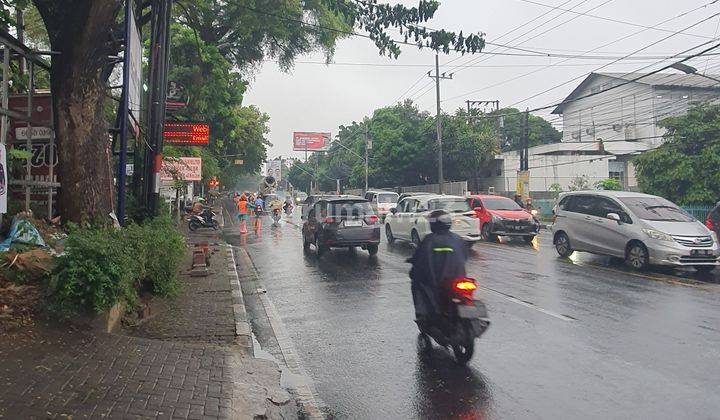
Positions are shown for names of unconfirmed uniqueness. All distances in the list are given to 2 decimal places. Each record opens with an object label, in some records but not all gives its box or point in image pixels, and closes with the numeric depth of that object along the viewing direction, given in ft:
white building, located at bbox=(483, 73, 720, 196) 137.39
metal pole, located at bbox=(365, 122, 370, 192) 163.99
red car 63.72
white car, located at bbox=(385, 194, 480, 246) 56.44
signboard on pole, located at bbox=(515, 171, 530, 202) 114.01
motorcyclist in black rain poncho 19.62
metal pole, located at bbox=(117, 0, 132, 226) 27.81
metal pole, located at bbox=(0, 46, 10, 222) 27.78
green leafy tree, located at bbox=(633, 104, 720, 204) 74.74
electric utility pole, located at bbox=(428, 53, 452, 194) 116.06
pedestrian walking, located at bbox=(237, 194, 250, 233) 76.69
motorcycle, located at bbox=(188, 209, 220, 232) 83.71
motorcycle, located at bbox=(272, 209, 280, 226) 98.63
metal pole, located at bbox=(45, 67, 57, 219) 33.12
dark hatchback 49.24
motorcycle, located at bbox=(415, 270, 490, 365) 18.67
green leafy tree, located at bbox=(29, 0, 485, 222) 27.04
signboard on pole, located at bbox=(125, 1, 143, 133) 28.69
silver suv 38.96
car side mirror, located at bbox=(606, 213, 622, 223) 42.78
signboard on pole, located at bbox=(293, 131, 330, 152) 297.53
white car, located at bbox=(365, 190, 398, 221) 104.60
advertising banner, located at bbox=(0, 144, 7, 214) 23.38
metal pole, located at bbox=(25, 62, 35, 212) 31.96
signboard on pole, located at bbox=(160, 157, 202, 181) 60.21
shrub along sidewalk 13.66
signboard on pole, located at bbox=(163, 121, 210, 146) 53.88
